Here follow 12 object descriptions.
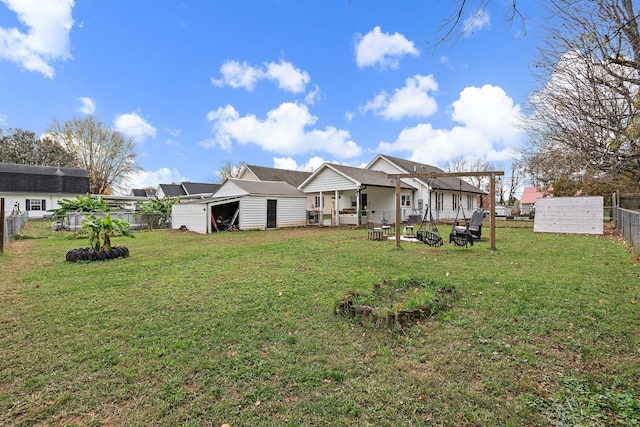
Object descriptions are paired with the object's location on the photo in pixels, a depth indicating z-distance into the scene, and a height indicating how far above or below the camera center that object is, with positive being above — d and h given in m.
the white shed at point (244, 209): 17.88 +0.25
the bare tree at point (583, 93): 7.24 +4.11
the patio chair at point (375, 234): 12.77 -0.91
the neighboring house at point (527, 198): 46.82 +2.57
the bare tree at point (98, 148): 39.34 +8.81
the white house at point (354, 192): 19.80 +1.59
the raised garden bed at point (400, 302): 3.87 -1.32
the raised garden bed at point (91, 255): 8.23 -1.18
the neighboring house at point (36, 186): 30.31 +2.88
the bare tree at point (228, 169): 50.47 +7.60
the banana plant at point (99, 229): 8.71 -0.47
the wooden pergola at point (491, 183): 9.44 +0.99
